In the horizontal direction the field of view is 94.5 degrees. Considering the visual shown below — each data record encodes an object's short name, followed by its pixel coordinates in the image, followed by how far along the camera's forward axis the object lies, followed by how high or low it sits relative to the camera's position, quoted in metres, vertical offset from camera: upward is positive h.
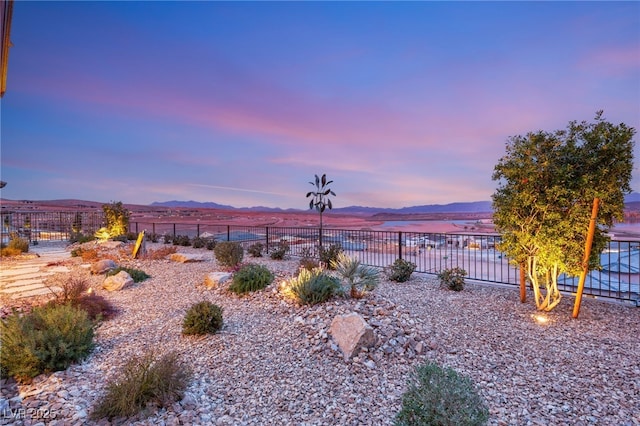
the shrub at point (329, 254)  9.37 -1.42
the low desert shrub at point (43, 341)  3.03 -1.44
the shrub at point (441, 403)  1.78 -1.22
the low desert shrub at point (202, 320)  4.27 -1.60
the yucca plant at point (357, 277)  5.10 -1.17
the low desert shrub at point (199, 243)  14.25 -1.56
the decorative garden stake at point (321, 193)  10.66 +0.63
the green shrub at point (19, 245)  11.33 -1.33
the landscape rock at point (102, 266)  8.54 -1.63
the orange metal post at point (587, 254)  4.70 -0.73
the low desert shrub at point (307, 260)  8.11 -1.55
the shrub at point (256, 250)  11.76 -1.58
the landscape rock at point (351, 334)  3.55 -1.55
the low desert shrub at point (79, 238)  13.84 -1.35
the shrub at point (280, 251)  11.08 -1.55
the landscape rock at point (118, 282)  7.07 -1.72
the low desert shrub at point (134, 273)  7.77 -1.68
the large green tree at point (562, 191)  4.66 +0.30
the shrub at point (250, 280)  6.25 -1.50
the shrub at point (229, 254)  8.65 -1.31
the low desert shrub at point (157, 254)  10.51 -1.58
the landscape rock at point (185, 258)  10.17 -1.64
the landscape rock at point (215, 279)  6.95 -1.64
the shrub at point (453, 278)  6.63 -1.56
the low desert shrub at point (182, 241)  15.05 -1.54
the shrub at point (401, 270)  7.55 -1.56
